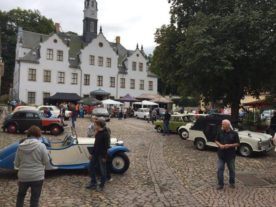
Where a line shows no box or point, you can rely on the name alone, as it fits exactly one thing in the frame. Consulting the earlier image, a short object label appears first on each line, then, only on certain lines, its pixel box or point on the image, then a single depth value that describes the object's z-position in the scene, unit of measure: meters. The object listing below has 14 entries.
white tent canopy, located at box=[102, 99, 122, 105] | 27.77
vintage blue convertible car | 6.49
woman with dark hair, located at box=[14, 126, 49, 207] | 3.96
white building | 31.91
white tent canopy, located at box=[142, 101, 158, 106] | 30.05
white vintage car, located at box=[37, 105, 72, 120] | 20.80
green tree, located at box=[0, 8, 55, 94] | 40.94
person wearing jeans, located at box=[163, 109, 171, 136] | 14.42
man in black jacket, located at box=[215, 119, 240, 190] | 6.11
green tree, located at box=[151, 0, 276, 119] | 12.09
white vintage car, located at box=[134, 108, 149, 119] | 27.27
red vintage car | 13.39
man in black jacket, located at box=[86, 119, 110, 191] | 5.70
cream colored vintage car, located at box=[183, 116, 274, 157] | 9.63
